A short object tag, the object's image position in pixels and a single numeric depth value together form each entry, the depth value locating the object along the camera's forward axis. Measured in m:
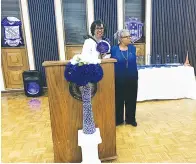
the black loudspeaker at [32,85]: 5.37
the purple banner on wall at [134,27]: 5.89
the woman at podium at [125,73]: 2.92
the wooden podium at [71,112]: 2.00
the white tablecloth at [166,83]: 4.28
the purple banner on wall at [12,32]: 5.50
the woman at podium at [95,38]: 2.58
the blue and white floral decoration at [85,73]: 1.81
